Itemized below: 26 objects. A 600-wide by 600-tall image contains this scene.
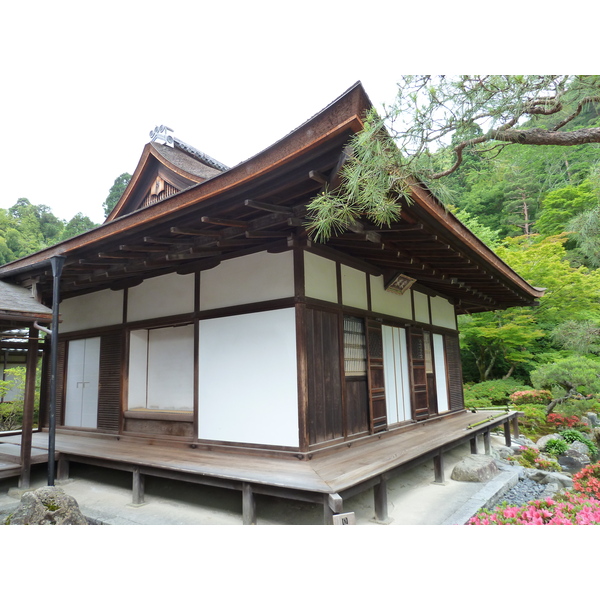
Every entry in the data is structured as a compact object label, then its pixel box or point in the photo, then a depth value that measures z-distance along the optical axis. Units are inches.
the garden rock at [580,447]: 299.7
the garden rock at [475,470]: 192.2
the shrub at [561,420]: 359.3
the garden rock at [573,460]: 278.9
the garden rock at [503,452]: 262.0
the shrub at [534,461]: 244.2
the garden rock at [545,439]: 303.4
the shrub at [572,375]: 343.3
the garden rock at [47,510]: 118.1
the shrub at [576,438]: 309.2
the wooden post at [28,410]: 184.2
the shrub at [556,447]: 294.4
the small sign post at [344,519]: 107.7
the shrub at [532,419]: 377.1
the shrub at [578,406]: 361.1
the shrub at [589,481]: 173.8
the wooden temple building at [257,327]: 134.6
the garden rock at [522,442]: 303.6
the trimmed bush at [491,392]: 446.3
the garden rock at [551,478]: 212.1
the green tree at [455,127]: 96.7
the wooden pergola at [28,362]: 176.9
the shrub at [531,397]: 404.5
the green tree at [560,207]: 466.9
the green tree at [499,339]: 443.8
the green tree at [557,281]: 419.5
